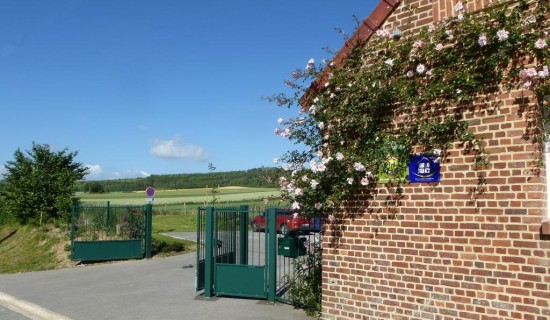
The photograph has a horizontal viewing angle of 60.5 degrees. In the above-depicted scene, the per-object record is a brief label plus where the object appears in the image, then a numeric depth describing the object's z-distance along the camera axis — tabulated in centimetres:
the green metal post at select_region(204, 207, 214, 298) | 916
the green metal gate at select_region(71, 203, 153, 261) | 1488
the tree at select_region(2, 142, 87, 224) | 2109
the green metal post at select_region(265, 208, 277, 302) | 859
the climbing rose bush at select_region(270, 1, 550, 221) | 525
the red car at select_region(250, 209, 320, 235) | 826
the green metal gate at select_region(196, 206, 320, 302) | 864
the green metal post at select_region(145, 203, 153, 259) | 1520
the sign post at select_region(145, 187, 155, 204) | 2220
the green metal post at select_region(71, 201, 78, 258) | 1453
